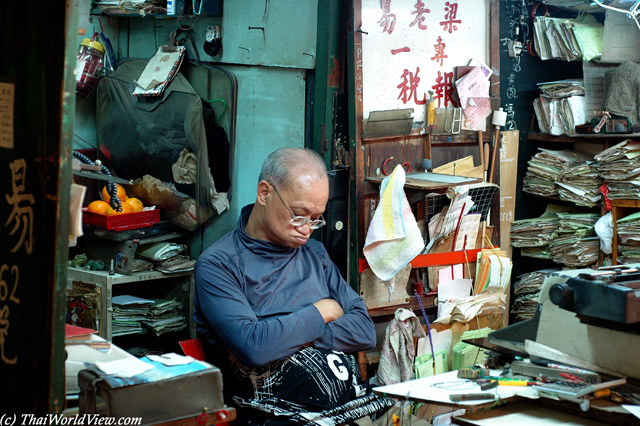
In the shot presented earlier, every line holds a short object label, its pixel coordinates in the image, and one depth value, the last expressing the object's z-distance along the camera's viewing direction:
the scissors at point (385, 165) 4.29
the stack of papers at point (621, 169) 4.80
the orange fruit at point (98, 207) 4.98
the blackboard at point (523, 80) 5.30
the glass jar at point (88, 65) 5.54
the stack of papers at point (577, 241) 5.08
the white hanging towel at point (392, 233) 4.02
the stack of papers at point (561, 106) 5.19
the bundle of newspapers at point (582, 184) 5.05
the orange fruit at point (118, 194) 5.16
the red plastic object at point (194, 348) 3.39
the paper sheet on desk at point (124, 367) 2.09
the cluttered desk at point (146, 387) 2.01
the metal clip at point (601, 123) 5.00
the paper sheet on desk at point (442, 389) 2.54
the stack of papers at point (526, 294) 5.25
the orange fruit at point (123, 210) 4.97
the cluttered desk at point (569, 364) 2.46
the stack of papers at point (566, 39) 5.21
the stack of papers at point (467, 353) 4.47
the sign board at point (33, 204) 1.87
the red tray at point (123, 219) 4.93
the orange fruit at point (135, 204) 5.09
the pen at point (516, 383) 2.64
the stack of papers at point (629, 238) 4.78
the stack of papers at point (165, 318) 5.09
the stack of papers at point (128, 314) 5.00
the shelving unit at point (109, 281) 4.80
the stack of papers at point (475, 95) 4.61
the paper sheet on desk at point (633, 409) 2.36
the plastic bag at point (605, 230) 4.99
